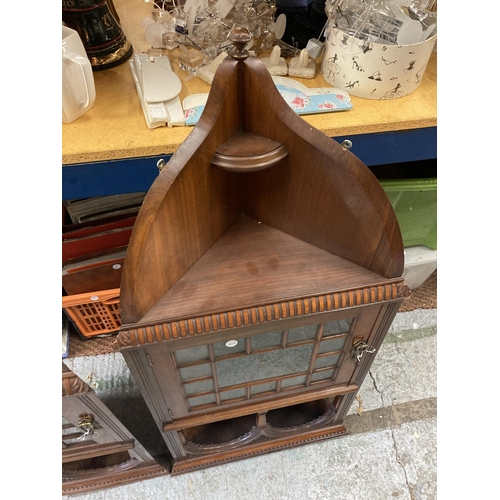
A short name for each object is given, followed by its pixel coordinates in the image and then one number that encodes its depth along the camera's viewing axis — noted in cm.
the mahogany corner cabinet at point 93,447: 67
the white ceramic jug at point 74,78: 73
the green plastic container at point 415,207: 109
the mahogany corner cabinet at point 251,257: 51
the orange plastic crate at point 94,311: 111
